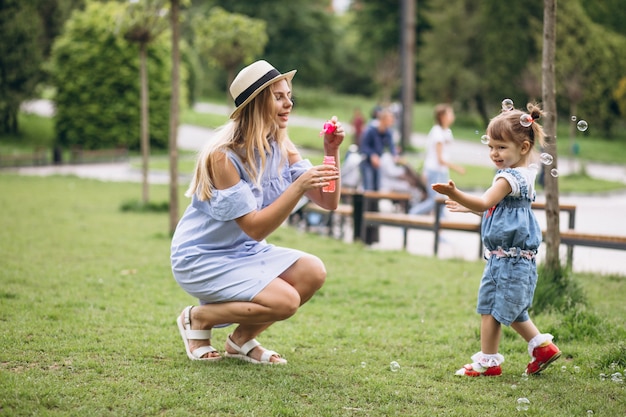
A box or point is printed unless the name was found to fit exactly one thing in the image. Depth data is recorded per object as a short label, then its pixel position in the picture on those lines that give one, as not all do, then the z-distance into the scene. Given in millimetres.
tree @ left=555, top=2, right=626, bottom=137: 29156
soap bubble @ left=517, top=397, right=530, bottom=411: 3773
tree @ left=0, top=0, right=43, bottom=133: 24922
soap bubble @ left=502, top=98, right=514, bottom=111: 4328
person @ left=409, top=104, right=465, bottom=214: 11062
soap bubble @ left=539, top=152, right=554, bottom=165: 4548
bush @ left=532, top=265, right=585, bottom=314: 5949
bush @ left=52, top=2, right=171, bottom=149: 25969
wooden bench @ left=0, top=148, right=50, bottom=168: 21422
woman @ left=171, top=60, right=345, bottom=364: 4160
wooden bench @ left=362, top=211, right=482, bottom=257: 8906
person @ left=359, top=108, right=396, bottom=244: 12719
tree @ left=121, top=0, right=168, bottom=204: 12359
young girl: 4262
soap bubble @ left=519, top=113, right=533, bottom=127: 4176
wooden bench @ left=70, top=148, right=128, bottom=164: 23444
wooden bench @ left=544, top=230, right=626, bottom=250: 7258
